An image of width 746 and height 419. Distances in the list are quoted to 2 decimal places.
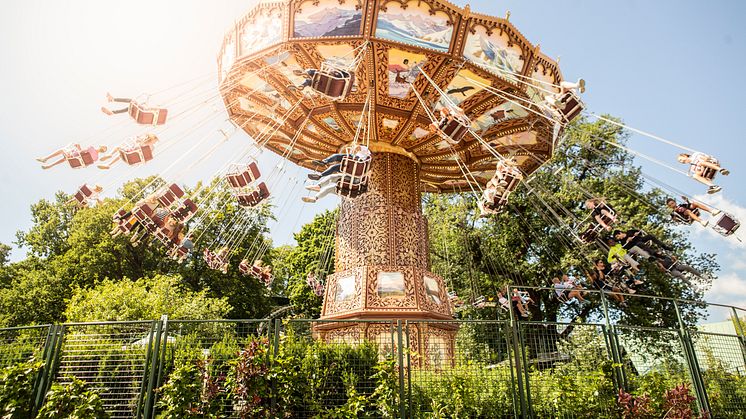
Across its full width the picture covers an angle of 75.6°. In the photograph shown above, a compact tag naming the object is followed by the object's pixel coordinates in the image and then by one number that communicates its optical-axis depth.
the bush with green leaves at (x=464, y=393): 5.74
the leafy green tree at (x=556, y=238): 18.17
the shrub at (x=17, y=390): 5.81
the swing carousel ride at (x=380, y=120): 8.62
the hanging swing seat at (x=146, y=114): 8.73
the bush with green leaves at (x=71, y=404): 5.46
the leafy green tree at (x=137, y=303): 15.95
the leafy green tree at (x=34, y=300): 21.50
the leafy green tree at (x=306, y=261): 25.38
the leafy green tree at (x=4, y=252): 34.50
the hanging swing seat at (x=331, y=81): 7.95
